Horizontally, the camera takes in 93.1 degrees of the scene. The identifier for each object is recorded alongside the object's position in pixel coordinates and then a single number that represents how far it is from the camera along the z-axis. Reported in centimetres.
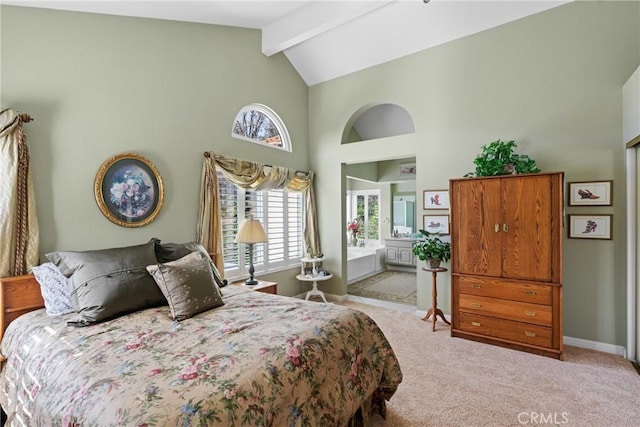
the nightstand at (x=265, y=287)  351
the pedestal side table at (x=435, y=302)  370
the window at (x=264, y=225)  390
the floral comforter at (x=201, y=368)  120
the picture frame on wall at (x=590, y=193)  305
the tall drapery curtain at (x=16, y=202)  220
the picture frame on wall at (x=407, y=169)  716
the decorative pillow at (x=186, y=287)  215
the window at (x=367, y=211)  789
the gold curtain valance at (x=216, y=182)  347
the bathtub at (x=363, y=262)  621
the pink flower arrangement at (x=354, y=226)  759
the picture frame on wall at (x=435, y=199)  396
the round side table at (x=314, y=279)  450
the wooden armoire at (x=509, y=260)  290
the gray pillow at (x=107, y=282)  204
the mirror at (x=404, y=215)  758
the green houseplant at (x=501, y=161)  320
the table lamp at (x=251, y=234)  353
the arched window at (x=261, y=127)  412
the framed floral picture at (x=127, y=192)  274
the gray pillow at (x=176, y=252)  270
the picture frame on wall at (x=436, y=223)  398
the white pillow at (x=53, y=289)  217
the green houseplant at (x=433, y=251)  363
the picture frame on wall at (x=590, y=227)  307
